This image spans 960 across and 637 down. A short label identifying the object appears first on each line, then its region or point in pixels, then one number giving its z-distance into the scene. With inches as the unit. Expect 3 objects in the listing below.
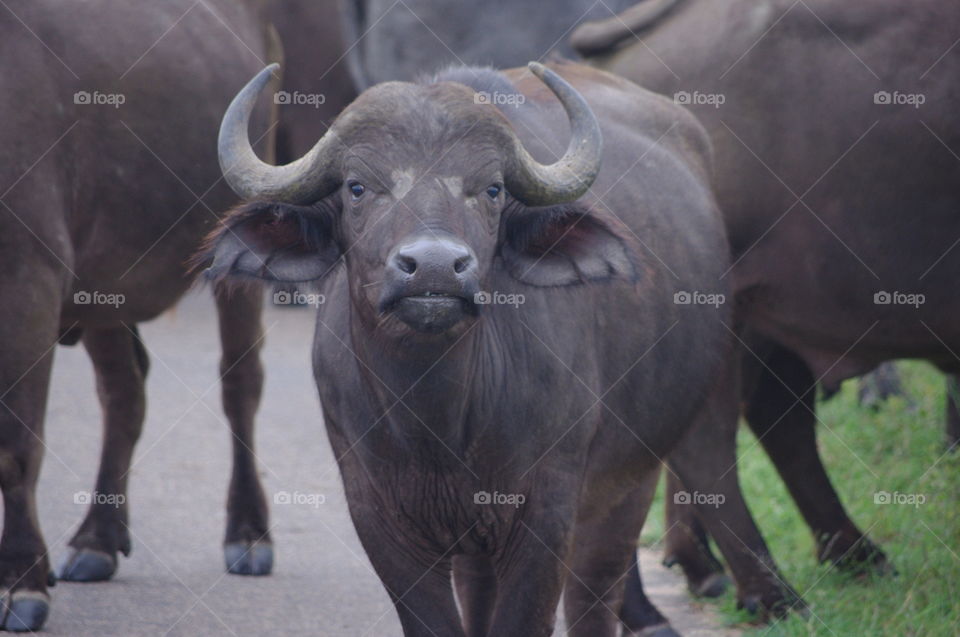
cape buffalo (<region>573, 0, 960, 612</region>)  491.2
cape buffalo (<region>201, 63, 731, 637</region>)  352.2
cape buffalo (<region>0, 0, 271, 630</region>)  438.9
